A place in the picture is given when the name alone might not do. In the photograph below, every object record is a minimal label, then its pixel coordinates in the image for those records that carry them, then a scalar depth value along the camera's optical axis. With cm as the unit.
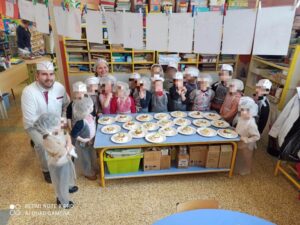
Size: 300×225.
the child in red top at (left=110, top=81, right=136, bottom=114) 287
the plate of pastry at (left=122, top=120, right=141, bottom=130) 262
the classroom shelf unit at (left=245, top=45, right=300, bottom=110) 294
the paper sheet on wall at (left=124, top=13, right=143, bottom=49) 230
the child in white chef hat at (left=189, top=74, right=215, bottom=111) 302
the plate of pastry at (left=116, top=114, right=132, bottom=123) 279
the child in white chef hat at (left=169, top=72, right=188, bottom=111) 301
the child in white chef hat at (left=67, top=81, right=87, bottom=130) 244
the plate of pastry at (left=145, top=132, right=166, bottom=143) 238
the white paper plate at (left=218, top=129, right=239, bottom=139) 249
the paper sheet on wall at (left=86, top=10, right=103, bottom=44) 240
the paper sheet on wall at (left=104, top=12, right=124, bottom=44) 234
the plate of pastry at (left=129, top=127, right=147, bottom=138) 247
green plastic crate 242
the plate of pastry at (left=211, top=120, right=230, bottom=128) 271
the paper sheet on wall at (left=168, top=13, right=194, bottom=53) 218
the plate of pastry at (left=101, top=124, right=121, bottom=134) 253
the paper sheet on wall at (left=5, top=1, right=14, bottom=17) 288
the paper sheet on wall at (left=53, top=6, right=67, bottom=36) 250
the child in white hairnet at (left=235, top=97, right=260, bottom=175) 245
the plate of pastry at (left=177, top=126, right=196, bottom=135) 255
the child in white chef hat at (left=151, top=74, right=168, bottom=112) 298
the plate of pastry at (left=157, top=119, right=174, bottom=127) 270
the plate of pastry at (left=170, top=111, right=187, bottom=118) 294
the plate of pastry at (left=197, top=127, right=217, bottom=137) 251
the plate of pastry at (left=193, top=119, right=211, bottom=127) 273
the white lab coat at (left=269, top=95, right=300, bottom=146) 253
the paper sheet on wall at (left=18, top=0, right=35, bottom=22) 270
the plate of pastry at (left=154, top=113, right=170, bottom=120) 288
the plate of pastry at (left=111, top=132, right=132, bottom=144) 235
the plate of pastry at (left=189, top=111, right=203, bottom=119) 294
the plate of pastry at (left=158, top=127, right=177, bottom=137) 250
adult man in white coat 238
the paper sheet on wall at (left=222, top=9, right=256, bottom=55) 196
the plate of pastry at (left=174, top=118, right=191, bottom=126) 273
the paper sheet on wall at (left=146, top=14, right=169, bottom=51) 224
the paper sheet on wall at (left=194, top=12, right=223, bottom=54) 209
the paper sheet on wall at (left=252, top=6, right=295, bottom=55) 182
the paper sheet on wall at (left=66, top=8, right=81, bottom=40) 241
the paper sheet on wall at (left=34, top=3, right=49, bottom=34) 256
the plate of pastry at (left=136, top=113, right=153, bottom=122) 282
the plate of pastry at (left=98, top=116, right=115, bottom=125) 274
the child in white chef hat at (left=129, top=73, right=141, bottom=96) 330
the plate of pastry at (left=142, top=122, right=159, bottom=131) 261
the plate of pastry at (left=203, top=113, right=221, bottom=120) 290
